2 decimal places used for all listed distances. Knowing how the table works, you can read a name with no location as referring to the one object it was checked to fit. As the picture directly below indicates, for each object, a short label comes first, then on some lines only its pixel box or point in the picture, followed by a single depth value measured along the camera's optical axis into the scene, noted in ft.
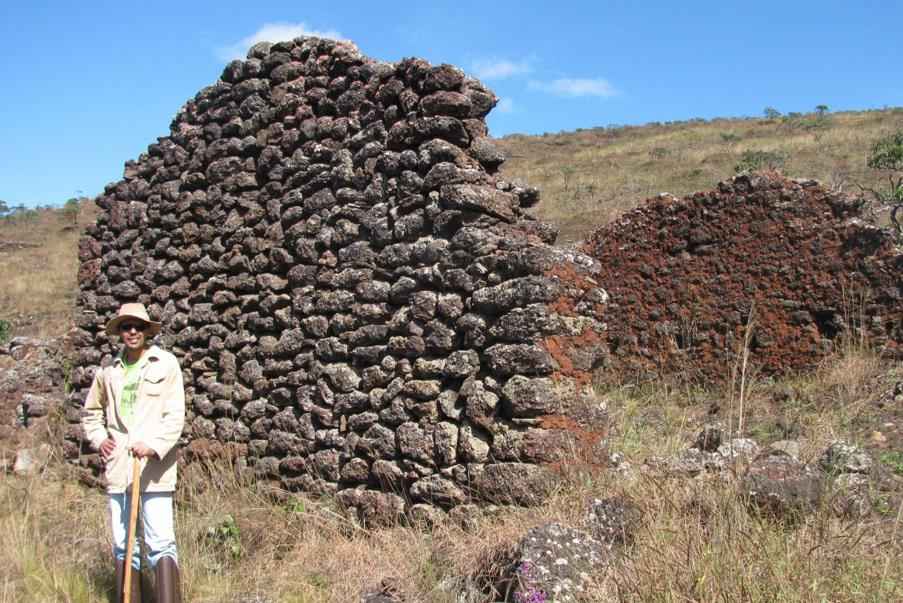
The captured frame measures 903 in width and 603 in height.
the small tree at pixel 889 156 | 53.62
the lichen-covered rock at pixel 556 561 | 10.39
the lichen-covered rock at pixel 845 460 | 13.60
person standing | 12.83
